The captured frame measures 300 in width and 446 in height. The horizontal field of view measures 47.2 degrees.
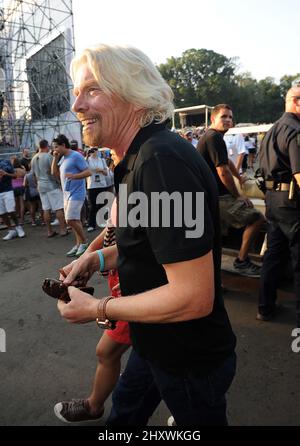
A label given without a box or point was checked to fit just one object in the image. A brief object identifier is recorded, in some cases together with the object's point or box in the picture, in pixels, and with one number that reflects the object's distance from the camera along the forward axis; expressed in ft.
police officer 9.16
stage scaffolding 60.23
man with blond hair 3.06
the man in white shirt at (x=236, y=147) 26.86
